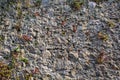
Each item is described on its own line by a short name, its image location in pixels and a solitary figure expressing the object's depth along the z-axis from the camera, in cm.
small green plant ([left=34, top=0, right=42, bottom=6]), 1448
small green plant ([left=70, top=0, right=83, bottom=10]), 1444
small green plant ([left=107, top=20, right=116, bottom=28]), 1376
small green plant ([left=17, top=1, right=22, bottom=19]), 1387
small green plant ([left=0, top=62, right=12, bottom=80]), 1148
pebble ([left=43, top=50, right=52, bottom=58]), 1246
